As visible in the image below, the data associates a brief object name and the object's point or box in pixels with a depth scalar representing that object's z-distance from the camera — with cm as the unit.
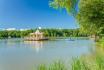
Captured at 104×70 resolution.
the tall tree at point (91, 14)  838
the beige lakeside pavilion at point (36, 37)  6725
